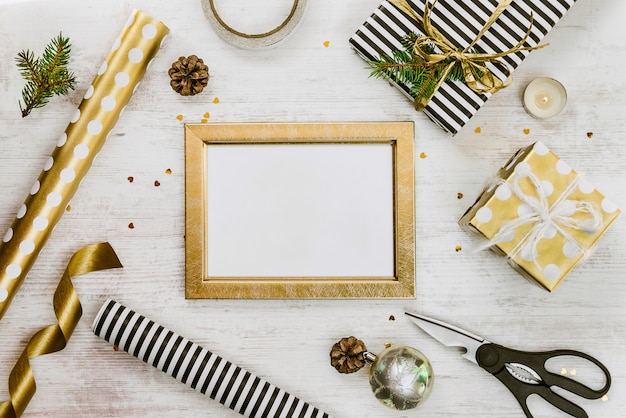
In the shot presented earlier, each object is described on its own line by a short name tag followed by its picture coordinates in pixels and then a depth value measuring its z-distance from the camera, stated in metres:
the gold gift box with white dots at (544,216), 0.85
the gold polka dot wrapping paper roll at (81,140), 0.92
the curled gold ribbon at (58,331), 0.95
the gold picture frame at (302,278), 0.93
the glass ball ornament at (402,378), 0.86
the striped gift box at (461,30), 0.89
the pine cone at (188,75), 0.93
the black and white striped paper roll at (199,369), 0.91
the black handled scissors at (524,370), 0.91
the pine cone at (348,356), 0.92
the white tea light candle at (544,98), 0.93
